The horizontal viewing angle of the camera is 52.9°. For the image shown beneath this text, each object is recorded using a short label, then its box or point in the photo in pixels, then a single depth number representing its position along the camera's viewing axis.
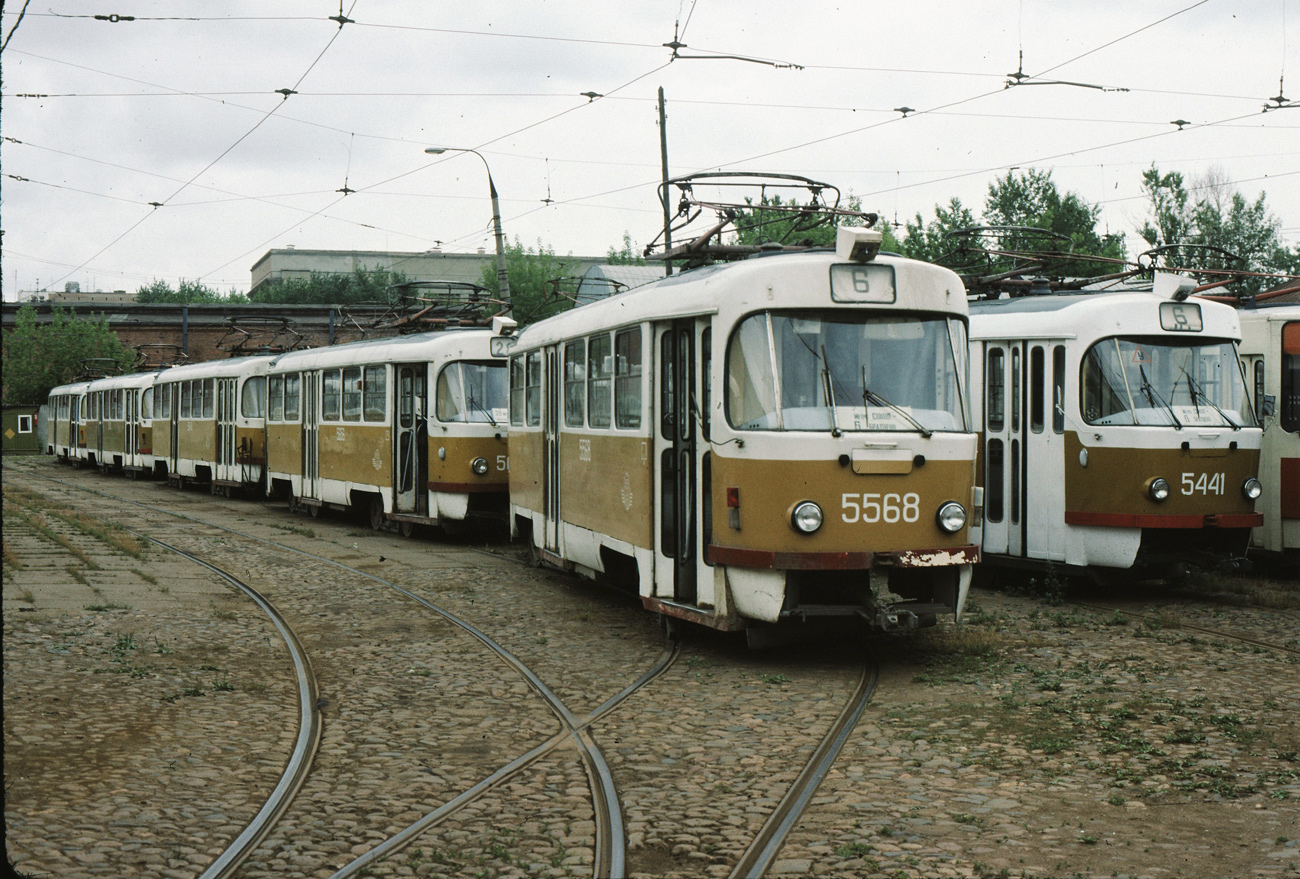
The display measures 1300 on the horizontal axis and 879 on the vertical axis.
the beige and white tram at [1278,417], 12.60
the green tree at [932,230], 71.00
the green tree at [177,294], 95.50
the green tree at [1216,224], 65.25
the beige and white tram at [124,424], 34.31
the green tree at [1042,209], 69.88
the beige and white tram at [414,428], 16.83
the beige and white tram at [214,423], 25.11
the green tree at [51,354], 55.84
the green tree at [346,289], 80.75
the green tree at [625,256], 80.44
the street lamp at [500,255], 22.62
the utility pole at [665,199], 11.56
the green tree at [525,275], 66.94
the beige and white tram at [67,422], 43.44
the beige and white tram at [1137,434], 11.24
